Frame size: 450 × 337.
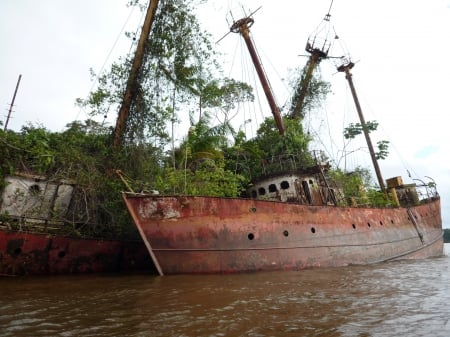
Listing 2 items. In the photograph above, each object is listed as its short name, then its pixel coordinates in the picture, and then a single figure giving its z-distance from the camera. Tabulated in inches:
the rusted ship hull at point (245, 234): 352.5
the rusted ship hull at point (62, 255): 351.9
